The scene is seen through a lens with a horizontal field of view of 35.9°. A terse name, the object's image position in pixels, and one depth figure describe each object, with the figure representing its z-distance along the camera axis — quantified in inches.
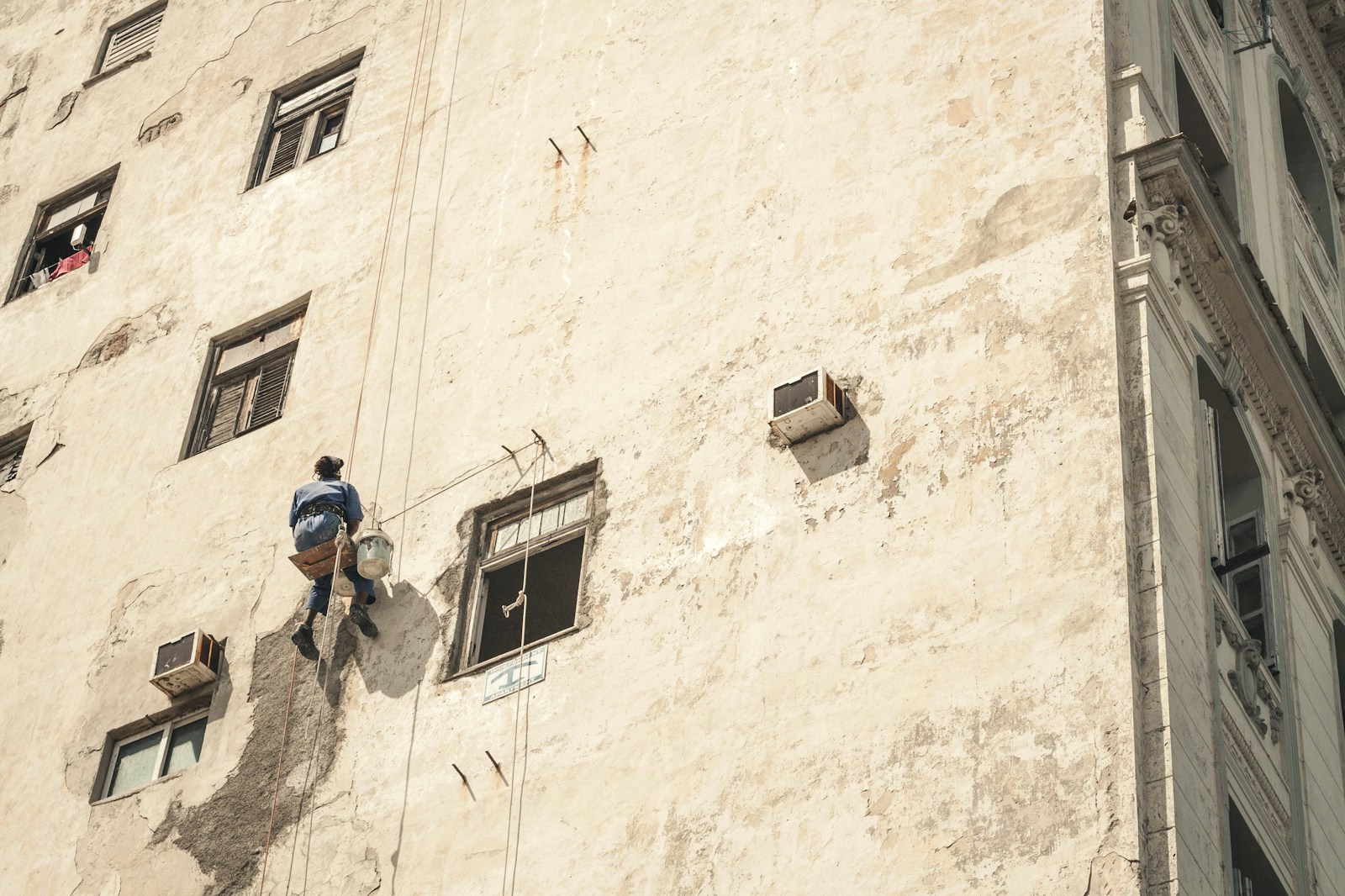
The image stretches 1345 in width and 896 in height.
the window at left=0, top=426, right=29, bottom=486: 868.6
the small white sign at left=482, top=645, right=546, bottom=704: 631.8
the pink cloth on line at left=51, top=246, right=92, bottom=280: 922.1
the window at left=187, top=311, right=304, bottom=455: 791.1
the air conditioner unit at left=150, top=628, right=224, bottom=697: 702.5
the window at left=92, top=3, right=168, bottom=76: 1033.5
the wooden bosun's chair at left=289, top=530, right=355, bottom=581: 681.6
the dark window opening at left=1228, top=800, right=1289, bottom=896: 578.2
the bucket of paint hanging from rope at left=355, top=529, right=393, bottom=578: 669.3
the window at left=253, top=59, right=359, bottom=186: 882.1
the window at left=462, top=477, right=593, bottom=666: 663.1
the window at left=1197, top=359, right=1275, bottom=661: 630.5
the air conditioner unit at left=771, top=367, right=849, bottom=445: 617.6
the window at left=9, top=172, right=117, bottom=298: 945.5
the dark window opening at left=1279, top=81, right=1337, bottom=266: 966.4
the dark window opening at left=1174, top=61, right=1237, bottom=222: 762.2
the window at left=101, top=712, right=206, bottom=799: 701.9
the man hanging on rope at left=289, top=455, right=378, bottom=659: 681.0
